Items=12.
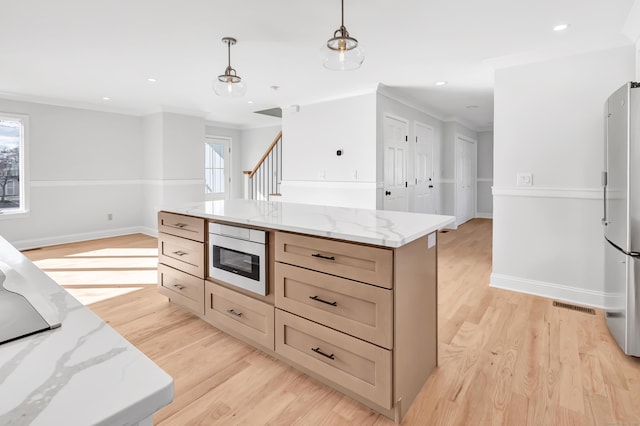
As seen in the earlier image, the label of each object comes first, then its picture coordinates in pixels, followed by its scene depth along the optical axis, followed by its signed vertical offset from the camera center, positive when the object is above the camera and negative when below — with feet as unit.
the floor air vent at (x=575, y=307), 9.53 -2.84
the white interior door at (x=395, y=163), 16.21 +2.06
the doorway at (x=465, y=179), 23.68 +1.89
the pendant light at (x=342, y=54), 6.76 +3.03
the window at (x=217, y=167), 26.35 +3.00
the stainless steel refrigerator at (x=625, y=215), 6.65 -0.19
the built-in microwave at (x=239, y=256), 6.68 -1.04
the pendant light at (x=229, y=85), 9.45 +3.30
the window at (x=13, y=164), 16.57 +2.00
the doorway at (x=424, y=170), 19.45 +2.09
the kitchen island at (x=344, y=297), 5.09 -1.53
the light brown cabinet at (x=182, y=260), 8.21 -1.34
